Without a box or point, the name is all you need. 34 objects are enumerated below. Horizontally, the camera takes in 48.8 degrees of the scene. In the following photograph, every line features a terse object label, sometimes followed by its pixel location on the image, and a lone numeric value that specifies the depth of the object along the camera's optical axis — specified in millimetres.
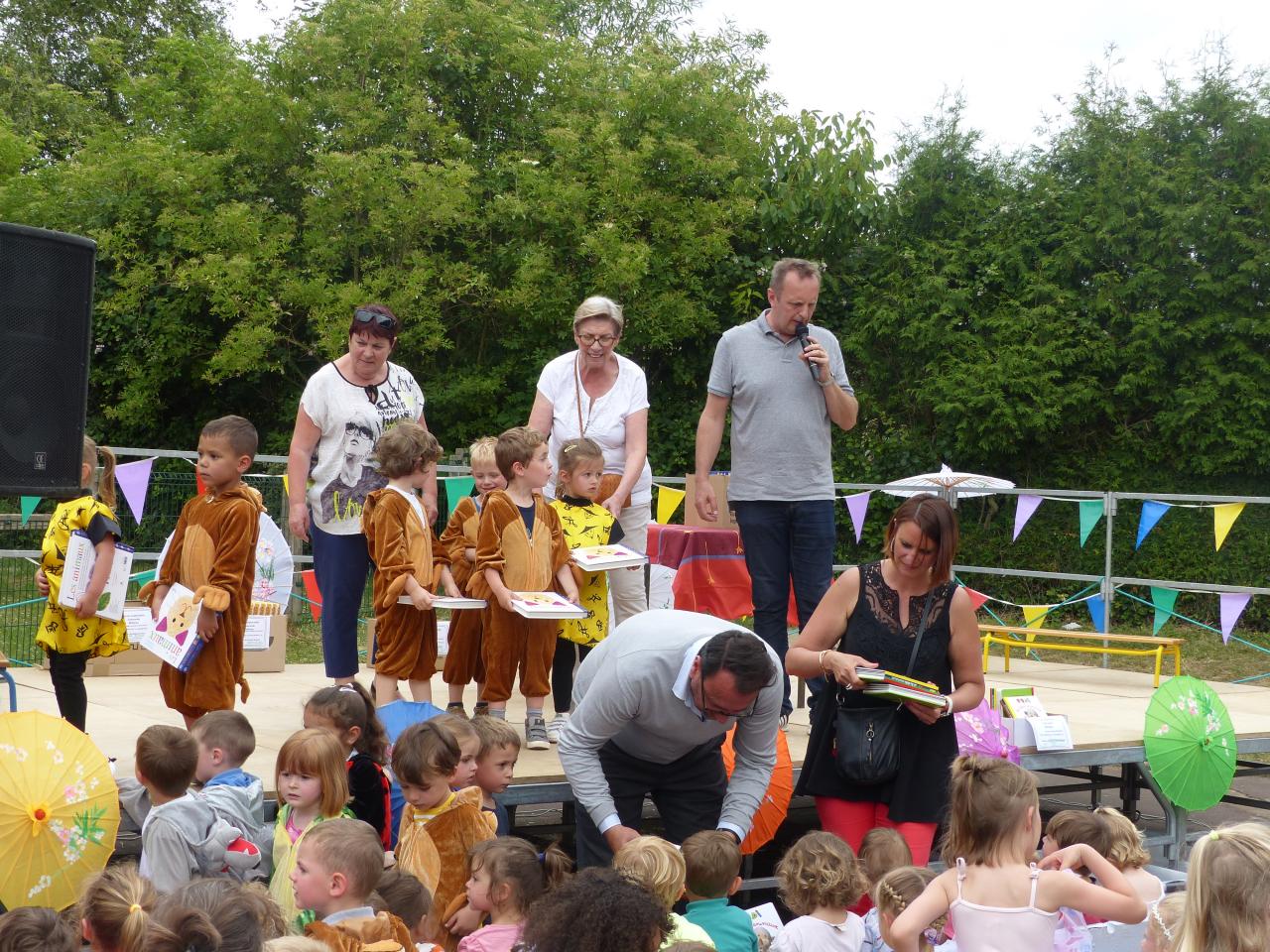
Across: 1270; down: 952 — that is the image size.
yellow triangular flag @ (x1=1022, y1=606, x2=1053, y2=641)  10117
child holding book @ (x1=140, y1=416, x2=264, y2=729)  4605
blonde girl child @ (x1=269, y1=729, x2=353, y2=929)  3660
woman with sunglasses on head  5000
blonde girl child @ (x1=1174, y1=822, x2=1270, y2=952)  2475
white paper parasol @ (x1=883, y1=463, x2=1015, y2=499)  9784
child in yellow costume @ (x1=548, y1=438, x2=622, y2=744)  5266
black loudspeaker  3748
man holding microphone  5316
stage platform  4836
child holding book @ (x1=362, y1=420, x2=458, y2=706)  4820
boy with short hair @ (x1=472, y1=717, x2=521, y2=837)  4176
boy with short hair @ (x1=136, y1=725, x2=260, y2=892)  3559
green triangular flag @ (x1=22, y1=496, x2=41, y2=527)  8216
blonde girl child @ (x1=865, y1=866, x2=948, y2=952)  3562
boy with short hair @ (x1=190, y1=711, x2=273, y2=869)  3848
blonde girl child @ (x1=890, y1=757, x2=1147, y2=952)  3223
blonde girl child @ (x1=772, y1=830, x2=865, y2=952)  3510
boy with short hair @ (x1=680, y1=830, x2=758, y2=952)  3482
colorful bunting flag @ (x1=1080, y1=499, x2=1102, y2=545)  10438
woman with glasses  5418
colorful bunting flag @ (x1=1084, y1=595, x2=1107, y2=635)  10344
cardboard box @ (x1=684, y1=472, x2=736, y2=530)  7242
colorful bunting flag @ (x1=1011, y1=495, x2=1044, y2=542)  10644
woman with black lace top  4348
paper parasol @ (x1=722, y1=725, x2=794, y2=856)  4707
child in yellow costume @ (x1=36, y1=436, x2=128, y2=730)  5043
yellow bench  8297
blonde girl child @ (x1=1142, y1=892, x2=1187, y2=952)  2912
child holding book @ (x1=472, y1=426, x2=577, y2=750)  4977
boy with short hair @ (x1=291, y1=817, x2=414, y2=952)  3088
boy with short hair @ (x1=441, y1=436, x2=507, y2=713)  5332
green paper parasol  5758
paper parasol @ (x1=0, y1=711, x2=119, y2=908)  3588
